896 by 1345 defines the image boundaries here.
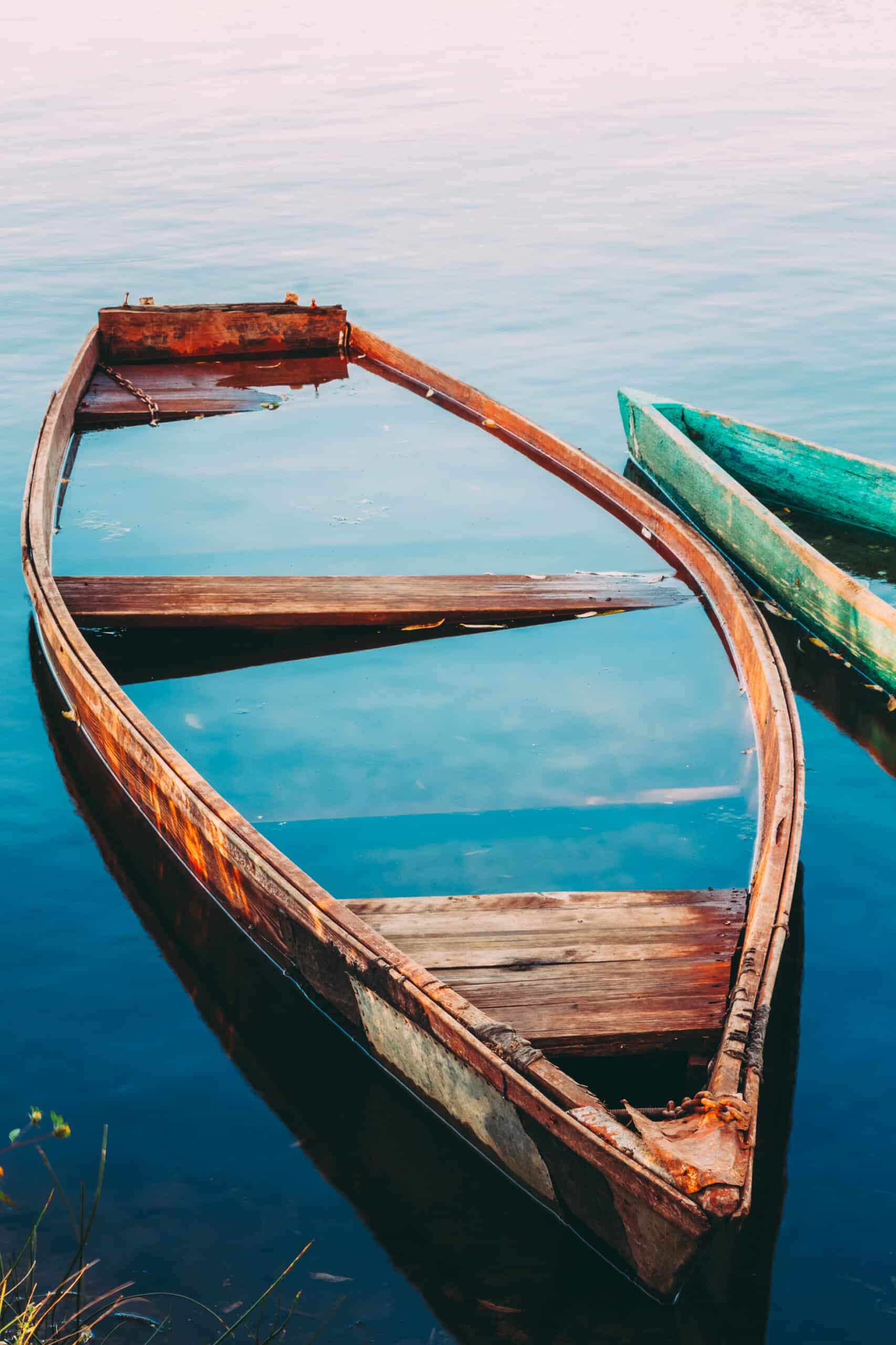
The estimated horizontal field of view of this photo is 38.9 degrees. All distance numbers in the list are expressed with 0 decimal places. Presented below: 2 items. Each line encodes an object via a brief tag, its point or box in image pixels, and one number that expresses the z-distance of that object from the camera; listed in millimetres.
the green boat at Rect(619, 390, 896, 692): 7770
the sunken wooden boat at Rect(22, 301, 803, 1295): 3713
